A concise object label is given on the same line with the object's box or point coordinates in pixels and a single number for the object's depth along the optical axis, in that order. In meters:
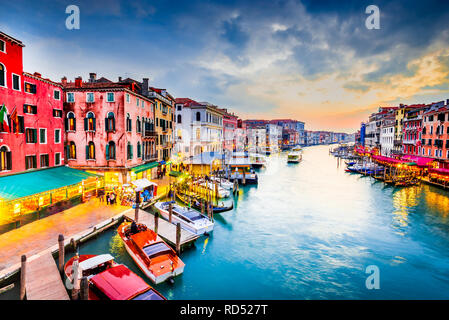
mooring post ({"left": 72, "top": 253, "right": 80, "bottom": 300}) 10.09
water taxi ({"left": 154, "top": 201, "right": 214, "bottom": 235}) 18.38
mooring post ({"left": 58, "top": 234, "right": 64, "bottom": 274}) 12.02
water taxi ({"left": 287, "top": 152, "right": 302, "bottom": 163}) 77.38
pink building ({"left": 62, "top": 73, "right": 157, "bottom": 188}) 23.98
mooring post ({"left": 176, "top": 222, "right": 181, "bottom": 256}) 15.23
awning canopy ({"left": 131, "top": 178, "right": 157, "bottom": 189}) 23.22
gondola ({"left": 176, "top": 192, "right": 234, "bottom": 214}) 22.84
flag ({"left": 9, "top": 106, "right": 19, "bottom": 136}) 17.62
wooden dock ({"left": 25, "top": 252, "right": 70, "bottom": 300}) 10.13
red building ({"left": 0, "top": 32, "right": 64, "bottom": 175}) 17.11
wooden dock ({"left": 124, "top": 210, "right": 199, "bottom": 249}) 16.38
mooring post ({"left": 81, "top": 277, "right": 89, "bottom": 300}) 9.16
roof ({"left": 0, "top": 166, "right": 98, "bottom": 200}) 15.67
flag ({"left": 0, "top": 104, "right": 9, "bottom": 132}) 16.41
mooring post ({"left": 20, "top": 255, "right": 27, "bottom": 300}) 10.09
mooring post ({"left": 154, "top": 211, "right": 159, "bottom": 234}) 17.17
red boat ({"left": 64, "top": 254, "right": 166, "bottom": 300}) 9.59
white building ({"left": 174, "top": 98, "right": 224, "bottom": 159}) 46.69
